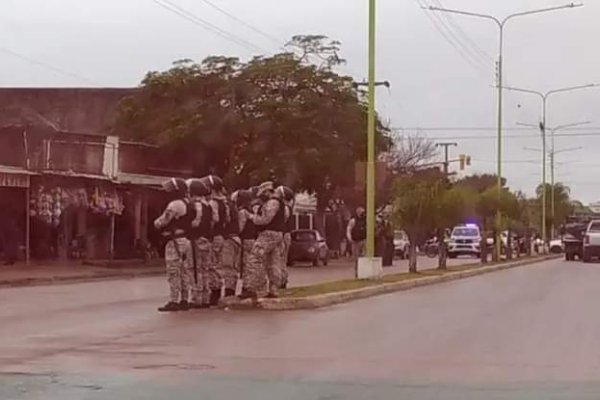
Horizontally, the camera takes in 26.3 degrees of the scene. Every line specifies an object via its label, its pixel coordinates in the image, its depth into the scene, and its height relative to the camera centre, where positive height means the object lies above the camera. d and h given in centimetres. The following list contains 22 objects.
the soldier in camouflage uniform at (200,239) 2128 -12
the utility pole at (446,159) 8316 +537
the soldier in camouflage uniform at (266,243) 2189 -18
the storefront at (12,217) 4125 +40
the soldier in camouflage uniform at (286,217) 2217 +27
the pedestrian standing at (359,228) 4047 +16
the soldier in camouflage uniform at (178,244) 2108 -21
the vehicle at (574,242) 6475 -31
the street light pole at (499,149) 5762 +390
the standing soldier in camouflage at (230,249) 2209 -30
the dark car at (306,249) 5134 -65
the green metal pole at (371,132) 3189 +254
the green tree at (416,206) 4084 +89
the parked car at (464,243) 7281 -49
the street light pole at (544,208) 8315 +197
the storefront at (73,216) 4172 +49
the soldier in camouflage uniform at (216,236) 2169 -7
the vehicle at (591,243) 5980 -33
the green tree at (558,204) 9775 +264
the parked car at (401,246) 6762 -65
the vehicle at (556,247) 8894 -82
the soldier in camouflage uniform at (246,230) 2216 +4
